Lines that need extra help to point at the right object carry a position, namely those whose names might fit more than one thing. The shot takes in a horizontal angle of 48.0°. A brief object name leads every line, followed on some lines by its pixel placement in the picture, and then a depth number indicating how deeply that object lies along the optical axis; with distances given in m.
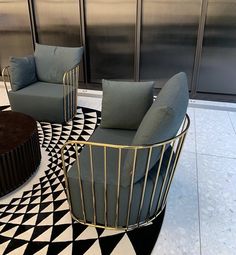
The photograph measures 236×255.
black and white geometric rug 1.59
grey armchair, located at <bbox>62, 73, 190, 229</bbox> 1.39
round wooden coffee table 1.93
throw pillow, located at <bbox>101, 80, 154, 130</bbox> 2.07
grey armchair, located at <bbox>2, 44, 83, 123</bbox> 2.94
